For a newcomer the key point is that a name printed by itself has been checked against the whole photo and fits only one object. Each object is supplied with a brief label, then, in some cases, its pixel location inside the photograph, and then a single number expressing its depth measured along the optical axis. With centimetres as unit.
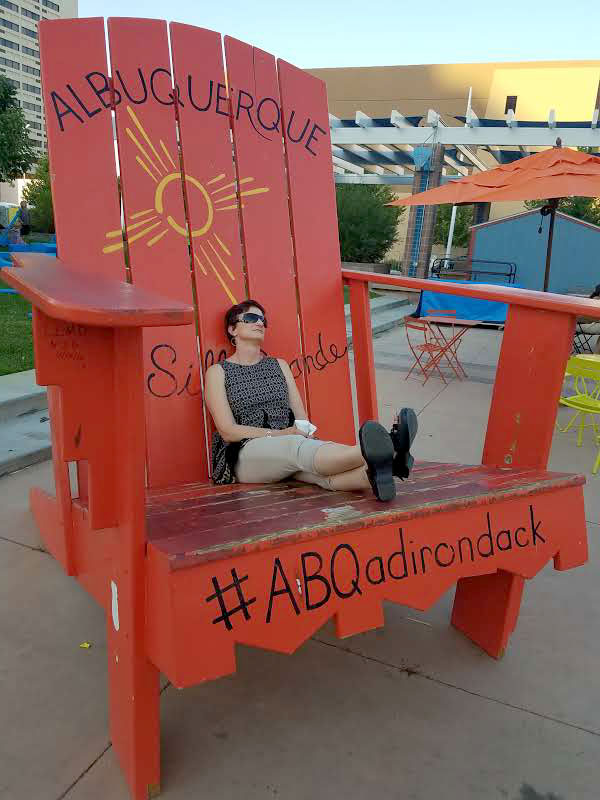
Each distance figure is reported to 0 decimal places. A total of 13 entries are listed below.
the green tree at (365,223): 1695
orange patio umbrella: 471
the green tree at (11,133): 1596
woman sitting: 156
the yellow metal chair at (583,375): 367
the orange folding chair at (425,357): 591
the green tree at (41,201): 2334
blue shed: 1212
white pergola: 1085
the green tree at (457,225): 2134
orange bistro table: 612
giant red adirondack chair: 115
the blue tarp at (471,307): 834
